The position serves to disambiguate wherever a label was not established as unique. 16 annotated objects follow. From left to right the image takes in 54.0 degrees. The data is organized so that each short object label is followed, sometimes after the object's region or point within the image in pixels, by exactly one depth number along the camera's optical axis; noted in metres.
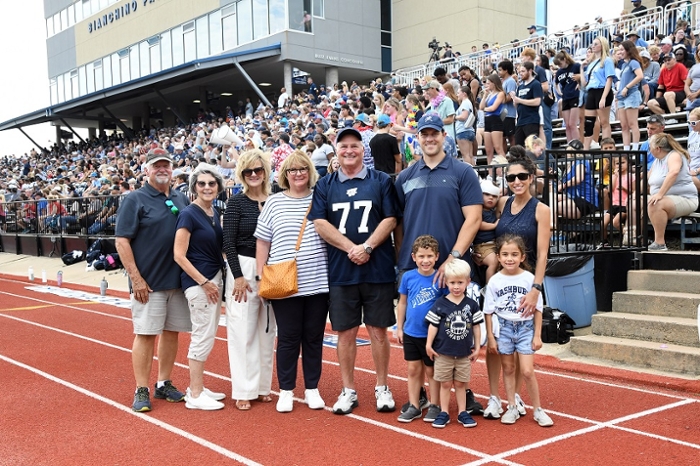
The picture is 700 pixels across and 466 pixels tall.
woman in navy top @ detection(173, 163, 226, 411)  5.87
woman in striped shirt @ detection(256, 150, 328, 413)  5.76
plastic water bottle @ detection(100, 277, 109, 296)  15.18
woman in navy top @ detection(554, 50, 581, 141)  12.16
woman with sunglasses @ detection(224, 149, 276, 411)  5.89
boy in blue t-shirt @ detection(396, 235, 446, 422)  5.21
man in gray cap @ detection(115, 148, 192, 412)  5.91
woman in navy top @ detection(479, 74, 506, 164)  11.48
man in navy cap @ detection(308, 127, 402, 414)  5.62
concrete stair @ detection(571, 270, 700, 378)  6.57
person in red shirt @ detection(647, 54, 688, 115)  12.40
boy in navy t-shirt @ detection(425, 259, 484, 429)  5.09
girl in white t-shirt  5.17
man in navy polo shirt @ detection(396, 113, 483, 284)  5.38
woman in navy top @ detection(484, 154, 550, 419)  5.40
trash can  7.96
